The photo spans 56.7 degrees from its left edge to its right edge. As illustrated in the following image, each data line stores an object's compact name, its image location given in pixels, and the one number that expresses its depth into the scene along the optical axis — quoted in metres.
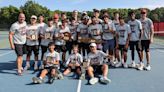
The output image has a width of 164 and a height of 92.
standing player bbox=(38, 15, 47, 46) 4.57
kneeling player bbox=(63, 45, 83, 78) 4.17
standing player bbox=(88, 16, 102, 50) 4.43
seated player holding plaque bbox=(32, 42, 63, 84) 3.92
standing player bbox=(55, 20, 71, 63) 4.54
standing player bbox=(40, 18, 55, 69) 4.52
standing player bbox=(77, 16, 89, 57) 4.48
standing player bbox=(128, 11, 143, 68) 4.53
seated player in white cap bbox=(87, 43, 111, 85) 4.09
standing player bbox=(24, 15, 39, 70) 4.45
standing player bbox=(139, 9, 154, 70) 4.54
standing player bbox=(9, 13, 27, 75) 4.26
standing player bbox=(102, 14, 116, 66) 4.53
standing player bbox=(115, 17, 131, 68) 4.61
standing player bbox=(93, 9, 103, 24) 4.34
